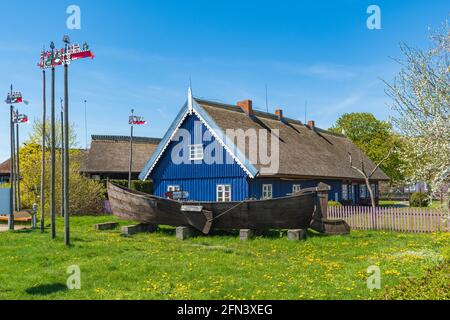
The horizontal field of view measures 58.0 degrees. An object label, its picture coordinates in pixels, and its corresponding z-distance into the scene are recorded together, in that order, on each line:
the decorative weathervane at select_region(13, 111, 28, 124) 23.02
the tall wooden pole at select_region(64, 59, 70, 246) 13.54
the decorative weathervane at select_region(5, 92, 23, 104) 20.52
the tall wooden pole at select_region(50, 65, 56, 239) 14.71
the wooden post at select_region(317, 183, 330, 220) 16.72
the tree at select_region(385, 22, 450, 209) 9.58
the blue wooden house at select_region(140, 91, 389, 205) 22.28
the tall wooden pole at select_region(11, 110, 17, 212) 22.67
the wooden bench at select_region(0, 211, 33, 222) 21.55
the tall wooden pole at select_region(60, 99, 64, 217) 24.91
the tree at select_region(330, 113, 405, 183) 49.69
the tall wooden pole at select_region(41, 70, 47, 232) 17.36
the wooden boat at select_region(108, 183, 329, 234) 16.02
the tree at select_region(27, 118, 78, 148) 42.48
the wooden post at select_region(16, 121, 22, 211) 25.05
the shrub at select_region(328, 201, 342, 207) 23.78
